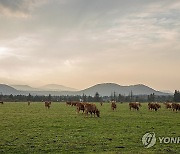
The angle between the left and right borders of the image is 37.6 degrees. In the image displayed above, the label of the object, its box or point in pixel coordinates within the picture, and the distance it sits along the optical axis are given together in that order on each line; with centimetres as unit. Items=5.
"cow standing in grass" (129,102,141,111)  5456
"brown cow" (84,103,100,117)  3600
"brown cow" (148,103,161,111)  5456
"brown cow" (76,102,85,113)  4284
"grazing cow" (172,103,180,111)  5429
